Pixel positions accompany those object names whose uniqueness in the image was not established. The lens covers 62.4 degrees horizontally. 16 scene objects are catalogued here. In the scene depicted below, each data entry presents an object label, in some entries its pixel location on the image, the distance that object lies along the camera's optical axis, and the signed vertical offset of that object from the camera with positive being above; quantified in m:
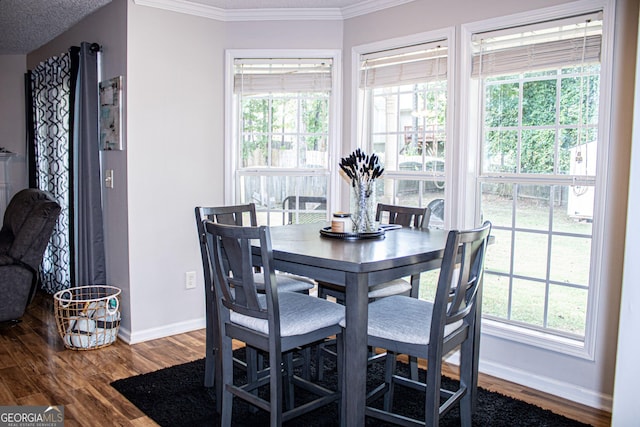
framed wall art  3.69 +0.38
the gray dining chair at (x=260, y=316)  2.12 -0.63
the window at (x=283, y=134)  4.04 +0.27
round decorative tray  2.58 -0.32
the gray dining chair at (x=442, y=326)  2.04 -0.63
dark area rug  2.57 -1.22
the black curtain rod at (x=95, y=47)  3.88 +0.88
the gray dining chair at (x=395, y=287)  2.93 -0.65
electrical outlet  3.98 -0.84
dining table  2.02 -0.40
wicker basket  3.50 -1.04
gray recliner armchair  3.93 -0.70
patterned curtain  4.61 +0.16
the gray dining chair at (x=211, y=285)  2.68 -0.66
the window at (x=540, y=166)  2.81 +0.04
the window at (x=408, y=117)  3.46 +0.38
